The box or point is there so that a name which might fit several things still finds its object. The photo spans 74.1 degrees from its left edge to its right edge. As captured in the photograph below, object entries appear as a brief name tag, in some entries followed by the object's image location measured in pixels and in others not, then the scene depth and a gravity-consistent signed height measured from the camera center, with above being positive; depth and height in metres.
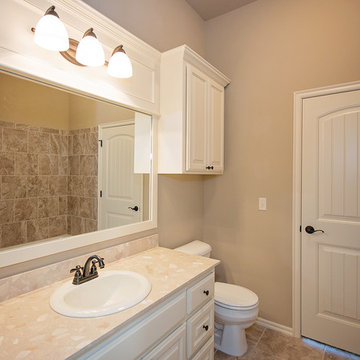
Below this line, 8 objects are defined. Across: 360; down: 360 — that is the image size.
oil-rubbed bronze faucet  1.21 -0.48
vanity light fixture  1.05 +0.66
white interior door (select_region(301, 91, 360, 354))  1.85 -0.31
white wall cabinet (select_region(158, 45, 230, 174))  1.76 +0.52
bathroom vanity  0.80 -0.54
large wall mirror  1.11 +0.09
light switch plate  2.21 -0.21
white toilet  1.76 -1.00
